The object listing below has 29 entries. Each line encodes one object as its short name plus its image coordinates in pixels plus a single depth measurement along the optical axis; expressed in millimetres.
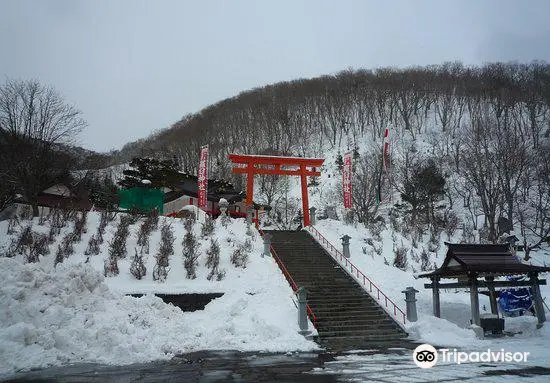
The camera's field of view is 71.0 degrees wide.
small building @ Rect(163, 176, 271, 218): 39688
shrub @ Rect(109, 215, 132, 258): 16359
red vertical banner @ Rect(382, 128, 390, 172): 25266
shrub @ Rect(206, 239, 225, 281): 15733
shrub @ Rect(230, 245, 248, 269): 16920
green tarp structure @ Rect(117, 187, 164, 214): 32906
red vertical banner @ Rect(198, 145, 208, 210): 25172
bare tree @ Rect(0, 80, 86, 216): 23016
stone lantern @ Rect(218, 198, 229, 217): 24667
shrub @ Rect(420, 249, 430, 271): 20203
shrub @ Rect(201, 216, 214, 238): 19717
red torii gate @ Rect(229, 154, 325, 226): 25547
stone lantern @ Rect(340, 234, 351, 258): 19636
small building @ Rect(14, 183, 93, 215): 29953
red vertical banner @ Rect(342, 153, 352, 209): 27188
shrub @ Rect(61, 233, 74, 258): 15625
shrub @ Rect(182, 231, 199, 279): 15795
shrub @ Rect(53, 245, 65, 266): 14911
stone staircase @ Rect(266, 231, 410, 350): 12664
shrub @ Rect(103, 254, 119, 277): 14859
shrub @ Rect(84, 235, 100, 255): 16194
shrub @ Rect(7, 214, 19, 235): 16703
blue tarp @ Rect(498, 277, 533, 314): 15695
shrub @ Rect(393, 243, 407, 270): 19844
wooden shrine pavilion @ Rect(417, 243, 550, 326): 13195
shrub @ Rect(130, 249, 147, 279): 15022
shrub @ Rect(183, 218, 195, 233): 19906
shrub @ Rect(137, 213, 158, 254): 17370
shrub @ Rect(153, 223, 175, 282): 15227
